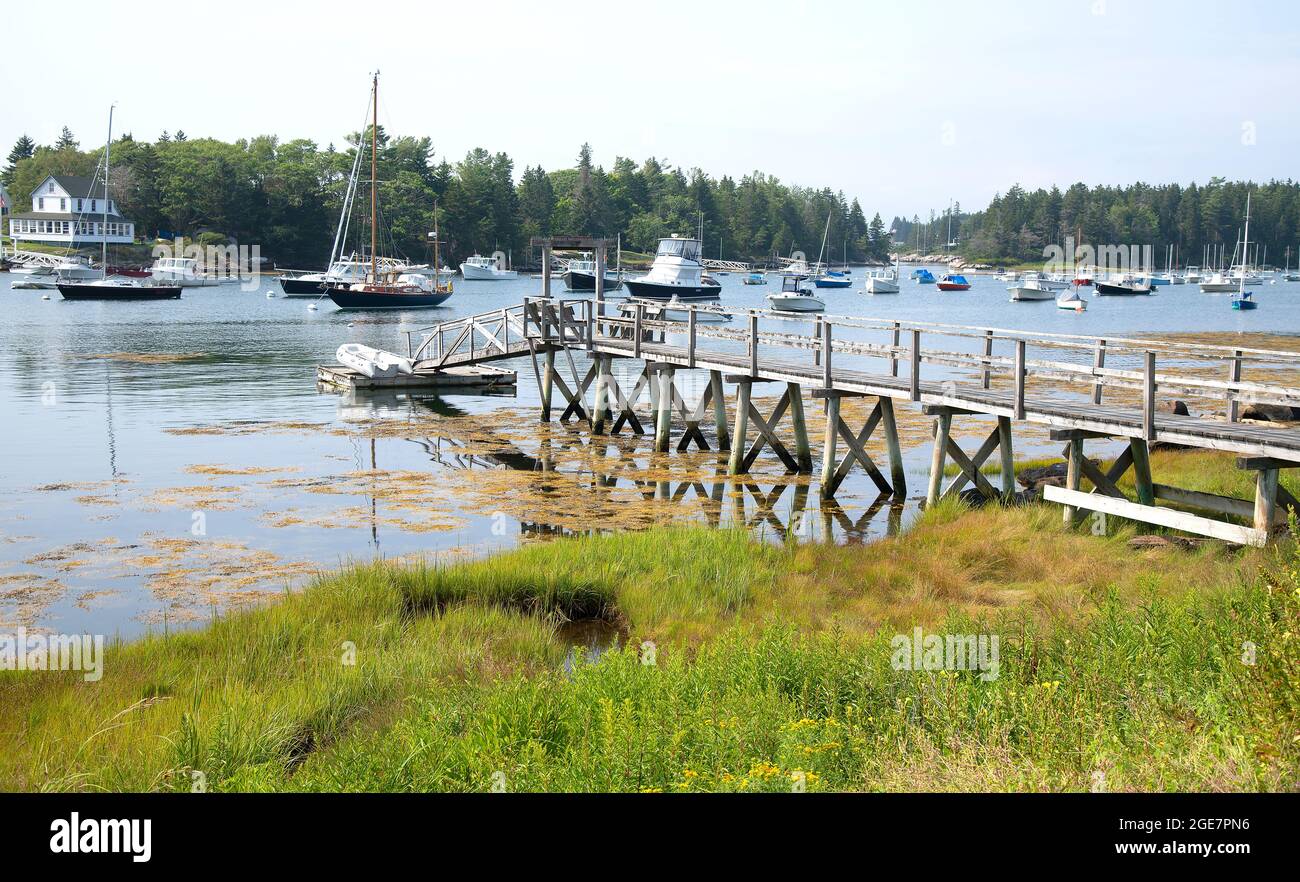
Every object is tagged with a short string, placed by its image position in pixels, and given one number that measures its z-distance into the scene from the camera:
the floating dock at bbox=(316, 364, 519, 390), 33.75
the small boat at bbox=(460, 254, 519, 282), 136.25
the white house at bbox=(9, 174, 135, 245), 126.56
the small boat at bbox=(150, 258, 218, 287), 110.00
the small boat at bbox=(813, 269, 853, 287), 130.62
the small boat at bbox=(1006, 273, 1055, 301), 113.50
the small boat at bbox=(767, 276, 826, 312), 84.81
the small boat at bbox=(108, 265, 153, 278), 111.56
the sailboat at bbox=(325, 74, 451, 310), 79.06
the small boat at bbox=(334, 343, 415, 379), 33.84
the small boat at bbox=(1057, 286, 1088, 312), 96.56
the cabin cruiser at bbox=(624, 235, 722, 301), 93.50
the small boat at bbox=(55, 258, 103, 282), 98.39
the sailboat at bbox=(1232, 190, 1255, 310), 96.94
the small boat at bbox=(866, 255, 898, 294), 131.25
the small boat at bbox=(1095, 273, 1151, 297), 124.62
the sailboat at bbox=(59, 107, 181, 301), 85.94
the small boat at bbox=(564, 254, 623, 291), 101.94
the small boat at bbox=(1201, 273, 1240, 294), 135.25
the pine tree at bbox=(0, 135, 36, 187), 159.69
